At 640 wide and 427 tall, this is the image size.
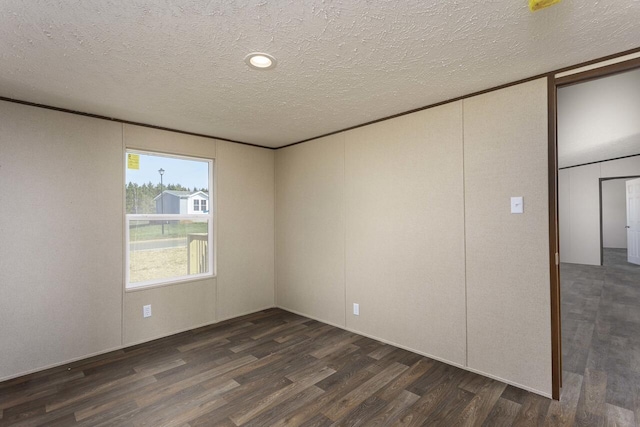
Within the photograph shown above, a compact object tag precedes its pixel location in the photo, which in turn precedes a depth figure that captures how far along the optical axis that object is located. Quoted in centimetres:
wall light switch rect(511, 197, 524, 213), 235
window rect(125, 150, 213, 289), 334
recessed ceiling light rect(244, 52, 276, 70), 194
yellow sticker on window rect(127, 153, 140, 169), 332
